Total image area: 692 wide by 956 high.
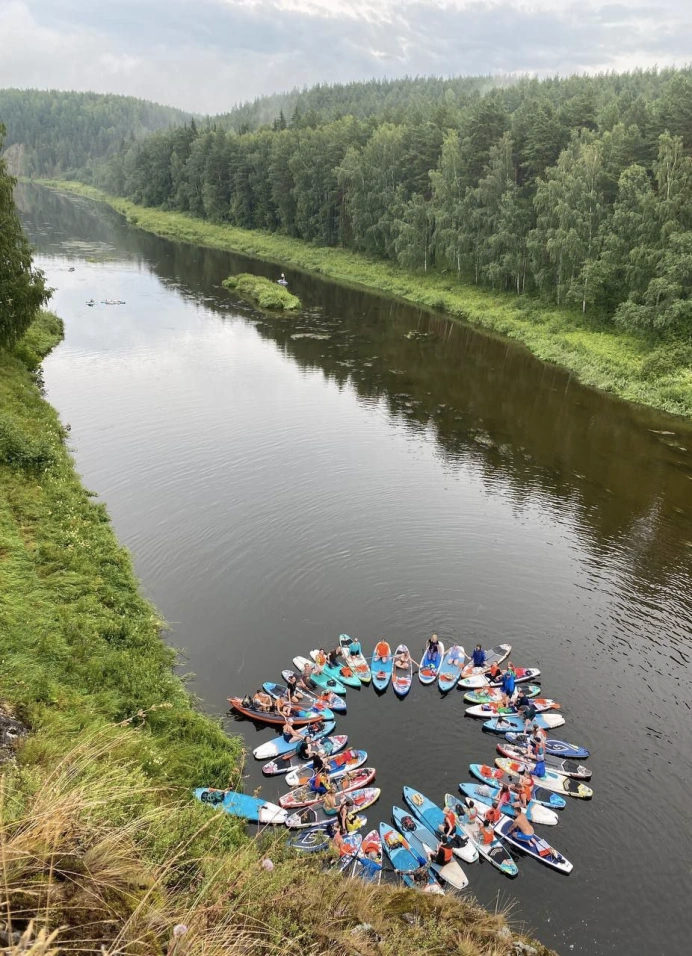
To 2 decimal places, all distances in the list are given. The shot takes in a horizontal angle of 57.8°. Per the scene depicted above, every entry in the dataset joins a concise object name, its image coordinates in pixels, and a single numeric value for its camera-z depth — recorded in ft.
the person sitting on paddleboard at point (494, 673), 71.87
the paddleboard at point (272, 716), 64.08
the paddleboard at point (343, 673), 70.08
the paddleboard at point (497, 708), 68.28
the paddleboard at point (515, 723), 66.64
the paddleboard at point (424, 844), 51.49
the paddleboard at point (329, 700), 67.15
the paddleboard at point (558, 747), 63.93
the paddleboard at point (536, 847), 53.31
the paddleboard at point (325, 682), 69.00
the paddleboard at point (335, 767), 58.85
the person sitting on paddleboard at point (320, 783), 56.75
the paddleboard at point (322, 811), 54.19
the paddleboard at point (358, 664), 70.74
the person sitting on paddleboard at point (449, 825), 54.34
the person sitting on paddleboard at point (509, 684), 69.72
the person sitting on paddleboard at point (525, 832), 54.14
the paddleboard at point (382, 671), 70.33
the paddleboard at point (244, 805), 52.11
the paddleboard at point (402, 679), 69.97
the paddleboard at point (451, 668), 71.31
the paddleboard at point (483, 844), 53.07
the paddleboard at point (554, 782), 60.08
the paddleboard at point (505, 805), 57.72
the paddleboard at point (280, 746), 61.21
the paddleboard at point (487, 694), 69.97
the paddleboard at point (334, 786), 56.24
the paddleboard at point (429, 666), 71.46
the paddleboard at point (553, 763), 61.77
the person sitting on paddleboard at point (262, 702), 64.75
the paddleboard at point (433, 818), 53.83
